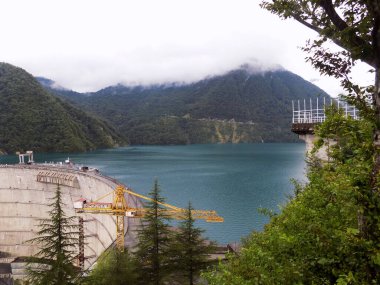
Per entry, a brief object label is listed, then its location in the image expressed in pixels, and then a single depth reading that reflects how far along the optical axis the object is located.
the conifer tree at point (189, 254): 24.70
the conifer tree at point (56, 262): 15.05
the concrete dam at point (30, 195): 59.72
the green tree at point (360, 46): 5.68
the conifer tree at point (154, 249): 23.78
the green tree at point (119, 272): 20.86
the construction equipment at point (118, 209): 42.81
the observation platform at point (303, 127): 18.31
